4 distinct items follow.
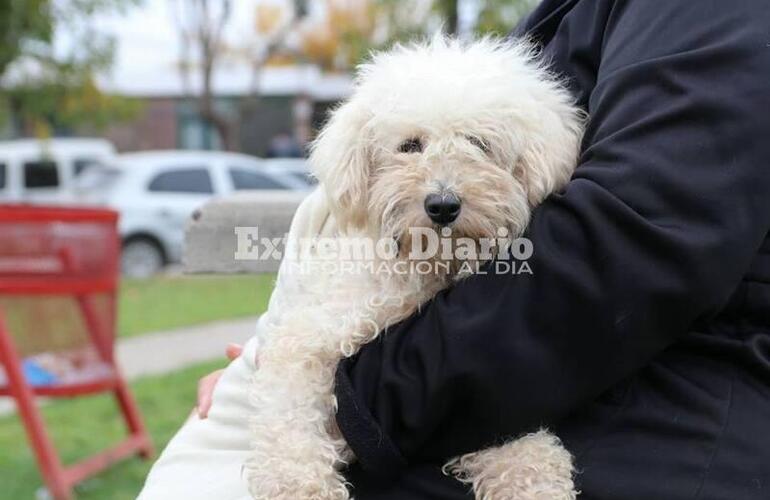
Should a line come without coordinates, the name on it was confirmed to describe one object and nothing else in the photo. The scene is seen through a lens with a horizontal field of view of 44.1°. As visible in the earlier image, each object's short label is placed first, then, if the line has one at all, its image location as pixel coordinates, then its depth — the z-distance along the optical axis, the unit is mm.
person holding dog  1528
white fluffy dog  1721
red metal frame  4887
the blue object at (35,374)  5074
